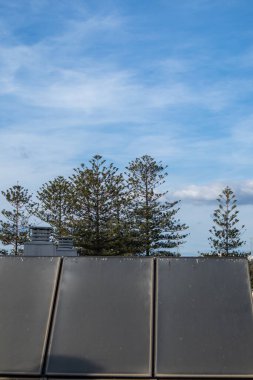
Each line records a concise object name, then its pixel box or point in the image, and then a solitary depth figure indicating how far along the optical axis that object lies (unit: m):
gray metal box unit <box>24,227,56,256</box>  23.22
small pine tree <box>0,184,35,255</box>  39.19
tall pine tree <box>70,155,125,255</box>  38.25
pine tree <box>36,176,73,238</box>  39.66
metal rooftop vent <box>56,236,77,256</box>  26.45
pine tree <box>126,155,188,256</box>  39.78
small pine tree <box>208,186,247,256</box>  41.19
